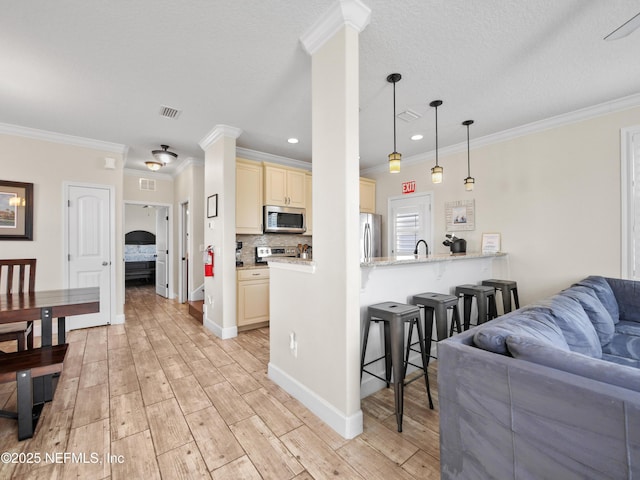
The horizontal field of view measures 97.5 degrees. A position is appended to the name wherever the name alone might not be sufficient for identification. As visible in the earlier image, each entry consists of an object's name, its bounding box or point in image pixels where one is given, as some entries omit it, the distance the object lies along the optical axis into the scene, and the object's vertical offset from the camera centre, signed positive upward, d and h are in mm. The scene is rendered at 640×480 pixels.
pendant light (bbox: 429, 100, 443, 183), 2959 +726
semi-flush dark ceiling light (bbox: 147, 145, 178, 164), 4223 +1310
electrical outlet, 2234 -834
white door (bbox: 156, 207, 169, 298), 6094 -233
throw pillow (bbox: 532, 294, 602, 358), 1574 -510
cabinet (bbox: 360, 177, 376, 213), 5230 +852
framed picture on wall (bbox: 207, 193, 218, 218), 3842 +494
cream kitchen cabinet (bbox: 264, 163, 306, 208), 4332 +873
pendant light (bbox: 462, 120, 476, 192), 3443 +726
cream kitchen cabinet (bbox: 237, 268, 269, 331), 3801 -806
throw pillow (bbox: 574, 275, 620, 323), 2507 -510
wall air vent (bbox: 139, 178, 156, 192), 5520 +1137
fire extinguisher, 3922 -283
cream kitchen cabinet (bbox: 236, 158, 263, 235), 4109 +656
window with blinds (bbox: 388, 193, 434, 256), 4653 +293
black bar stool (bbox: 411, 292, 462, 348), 2324 -585
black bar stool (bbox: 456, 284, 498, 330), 2865 -642
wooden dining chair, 2336 -719
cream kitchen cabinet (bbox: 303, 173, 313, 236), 4785 +656
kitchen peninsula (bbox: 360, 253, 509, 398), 2199 -378
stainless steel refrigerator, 4828 +87
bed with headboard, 7906 -453
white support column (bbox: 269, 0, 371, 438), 1776 +39
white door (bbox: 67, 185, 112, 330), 3949 -37
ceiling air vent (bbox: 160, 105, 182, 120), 3086 +1461
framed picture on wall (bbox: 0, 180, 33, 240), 3506 +402
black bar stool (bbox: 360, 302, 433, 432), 1824 -681
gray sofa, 872 -601
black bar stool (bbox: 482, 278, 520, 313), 3270 -585
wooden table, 1875 -470
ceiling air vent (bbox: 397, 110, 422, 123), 3186 +1443
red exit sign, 4839 +926
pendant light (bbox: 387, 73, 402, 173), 2467 +770
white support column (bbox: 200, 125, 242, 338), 3619 +115
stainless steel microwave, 4363 +338
